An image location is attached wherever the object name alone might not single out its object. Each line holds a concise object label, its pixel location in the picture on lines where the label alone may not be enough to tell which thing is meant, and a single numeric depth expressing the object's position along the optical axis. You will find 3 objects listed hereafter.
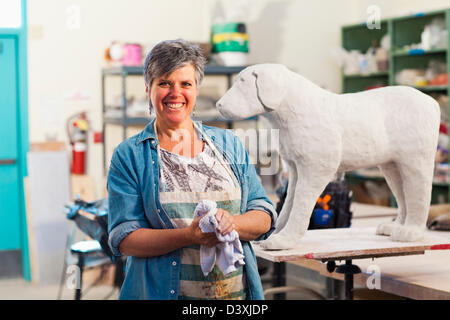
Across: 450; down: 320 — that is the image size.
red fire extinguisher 4.91
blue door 4.80
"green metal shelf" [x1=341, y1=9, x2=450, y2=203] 5.18
